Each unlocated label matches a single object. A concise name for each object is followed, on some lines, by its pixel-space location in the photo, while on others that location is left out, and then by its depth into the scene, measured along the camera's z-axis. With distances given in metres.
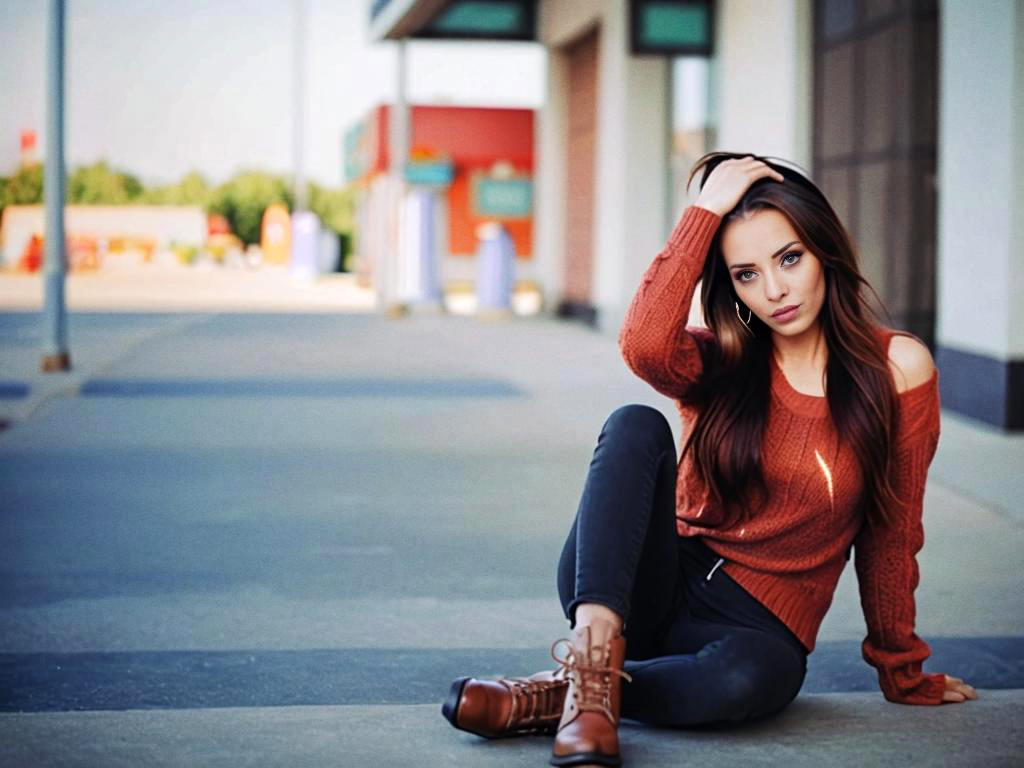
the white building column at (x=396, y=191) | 21.29
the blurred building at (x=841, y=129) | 9.31
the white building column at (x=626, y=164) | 17.89
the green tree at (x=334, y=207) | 49.41
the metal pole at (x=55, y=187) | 12.65
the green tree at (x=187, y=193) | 43.36
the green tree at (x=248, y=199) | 53.19
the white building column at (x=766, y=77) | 12.77
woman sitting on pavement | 3.38
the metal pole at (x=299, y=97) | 43.96
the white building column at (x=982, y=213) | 9.06
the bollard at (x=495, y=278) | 21.28
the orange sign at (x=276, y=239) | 45.81
